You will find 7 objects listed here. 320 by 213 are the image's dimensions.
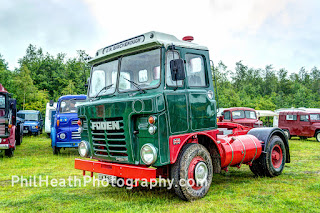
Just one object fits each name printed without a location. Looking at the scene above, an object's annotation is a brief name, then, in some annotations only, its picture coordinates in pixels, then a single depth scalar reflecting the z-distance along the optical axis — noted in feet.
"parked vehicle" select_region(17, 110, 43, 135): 74.66
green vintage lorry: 15.31
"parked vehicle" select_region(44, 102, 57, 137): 70.49
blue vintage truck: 36.58
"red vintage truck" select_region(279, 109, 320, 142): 66.18
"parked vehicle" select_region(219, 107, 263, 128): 55.21
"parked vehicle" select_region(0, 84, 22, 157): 33.71
